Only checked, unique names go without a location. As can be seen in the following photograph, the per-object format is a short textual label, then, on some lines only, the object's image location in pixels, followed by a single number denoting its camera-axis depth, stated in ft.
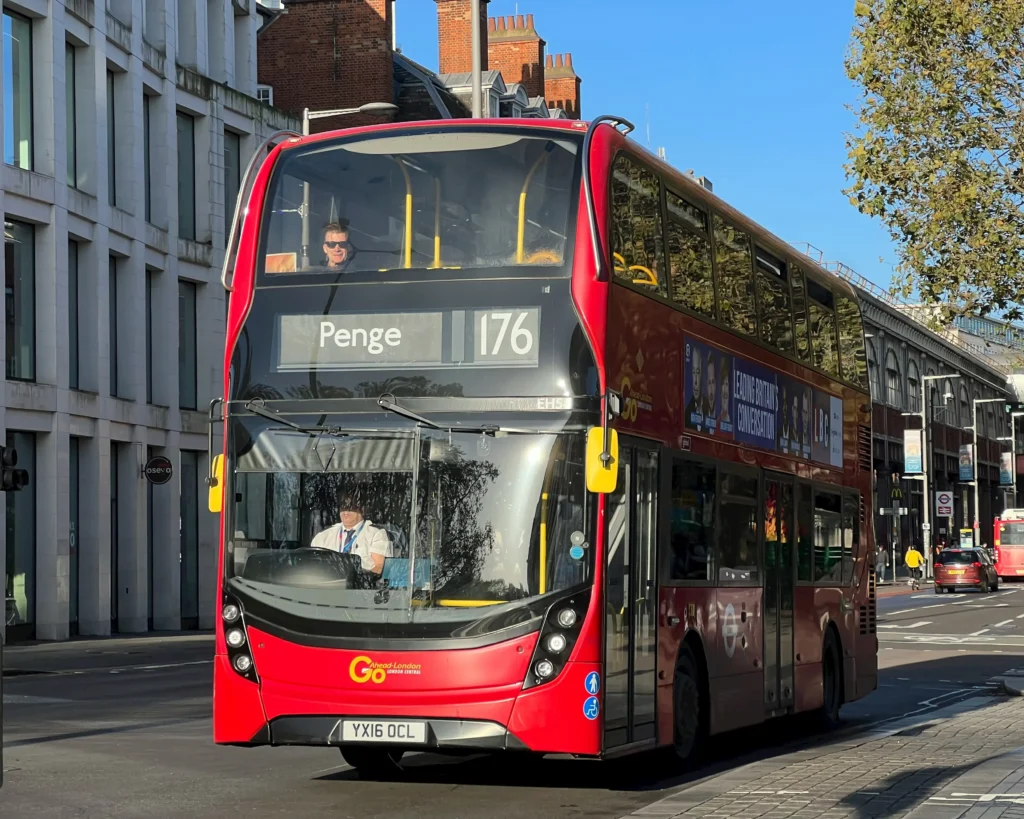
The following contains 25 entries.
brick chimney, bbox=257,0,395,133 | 171.53
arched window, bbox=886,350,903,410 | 303.68
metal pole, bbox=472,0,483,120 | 80.54
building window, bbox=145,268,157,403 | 131.23
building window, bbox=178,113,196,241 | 136.67
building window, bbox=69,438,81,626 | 118.11
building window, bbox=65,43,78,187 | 118.93
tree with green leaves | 68.74
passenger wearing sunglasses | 39.19
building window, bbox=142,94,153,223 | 130.93
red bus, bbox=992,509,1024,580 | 275.18
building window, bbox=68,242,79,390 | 118.62
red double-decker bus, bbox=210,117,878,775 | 36.81
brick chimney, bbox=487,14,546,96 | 206.90
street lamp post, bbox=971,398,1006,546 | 314.18
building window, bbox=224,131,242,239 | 143.23
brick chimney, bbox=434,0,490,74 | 196.34
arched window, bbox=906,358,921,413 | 319.47
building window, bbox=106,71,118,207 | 124.67
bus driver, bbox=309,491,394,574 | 37.33
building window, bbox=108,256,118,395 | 124.67
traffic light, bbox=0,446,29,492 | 50.51
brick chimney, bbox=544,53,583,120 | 220.23
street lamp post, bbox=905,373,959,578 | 261.65
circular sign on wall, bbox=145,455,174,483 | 121.70
